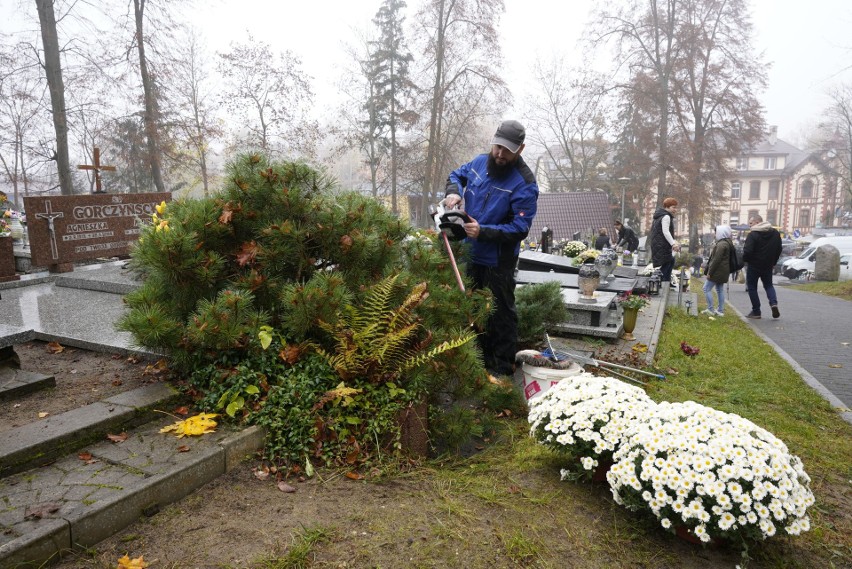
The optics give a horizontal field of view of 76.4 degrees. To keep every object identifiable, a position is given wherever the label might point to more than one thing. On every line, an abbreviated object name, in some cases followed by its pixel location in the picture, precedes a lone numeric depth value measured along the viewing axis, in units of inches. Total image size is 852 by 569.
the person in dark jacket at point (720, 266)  398.9
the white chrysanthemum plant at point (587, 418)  114.8
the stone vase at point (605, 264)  382.3
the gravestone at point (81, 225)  358.6
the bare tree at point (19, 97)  621.1
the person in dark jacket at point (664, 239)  433.1
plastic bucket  163.3
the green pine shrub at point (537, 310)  226.5
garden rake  200.1
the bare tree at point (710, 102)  1083.9
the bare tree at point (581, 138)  1360.5
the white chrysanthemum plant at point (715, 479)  94.2
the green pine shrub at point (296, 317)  124.3
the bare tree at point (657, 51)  1051.3
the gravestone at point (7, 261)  332.8
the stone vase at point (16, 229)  539.7
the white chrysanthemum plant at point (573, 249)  514.3
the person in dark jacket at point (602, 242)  751.1
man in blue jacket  172.4
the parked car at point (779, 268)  1174.5
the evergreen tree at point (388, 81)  1067.9
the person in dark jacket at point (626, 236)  661.9
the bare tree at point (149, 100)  725.9
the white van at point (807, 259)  1017.2
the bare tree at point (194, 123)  842.8
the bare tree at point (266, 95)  1037.8
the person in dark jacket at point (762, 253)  399.2
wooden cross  453.6
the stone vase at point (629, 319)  288.4
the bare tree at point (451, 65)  911.7
